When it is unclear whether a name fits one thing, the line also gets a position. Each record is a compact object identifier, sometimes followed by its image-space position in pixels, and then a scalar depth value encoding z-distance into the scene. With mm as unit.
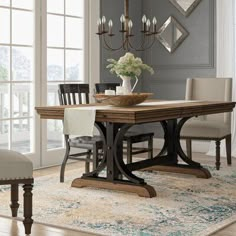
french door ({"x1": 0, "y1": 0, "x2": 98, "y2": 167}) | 5730
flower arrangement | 4805
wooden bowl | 4598
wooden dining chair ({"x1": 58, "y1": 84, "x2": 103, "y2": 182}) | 4852
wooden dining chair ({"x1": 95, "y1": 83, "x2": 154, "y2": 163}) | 5180
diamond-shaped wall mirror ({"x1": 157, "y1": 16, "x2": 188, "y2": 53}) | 7305
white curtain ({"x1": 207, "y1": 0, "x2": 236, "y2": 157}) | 6785
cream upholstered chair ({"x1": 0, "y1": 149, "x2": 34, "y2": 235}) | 3297
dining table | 4250
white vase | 4895
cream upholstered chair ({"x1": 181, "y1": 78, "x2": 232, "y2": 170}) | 5719
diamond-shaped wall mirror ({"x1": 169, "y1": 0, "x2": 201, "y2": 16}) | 7189
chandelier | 5152
